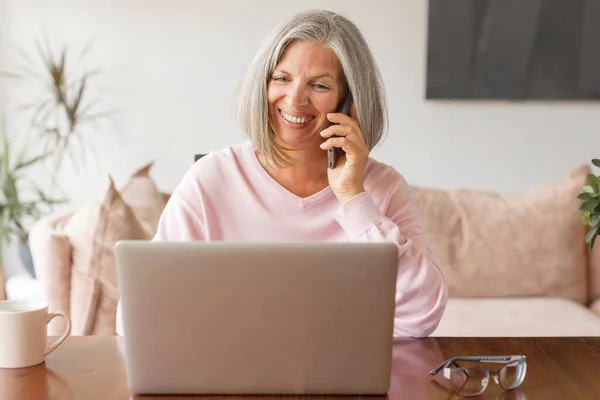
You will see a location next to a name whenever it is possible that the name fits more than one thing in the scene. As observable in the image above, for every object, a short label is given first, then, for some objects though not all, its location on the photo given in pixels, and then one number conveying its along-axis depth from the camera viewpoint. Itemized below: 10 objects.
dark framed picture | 3.71
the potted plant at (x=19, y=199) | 3.49
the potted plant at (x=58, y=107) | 3.71
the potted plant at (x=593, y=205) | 1.53
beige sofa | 2.81
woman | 1.61
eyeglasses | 1.08
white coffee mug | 1.18
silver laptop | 1.00
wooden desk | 1.09
